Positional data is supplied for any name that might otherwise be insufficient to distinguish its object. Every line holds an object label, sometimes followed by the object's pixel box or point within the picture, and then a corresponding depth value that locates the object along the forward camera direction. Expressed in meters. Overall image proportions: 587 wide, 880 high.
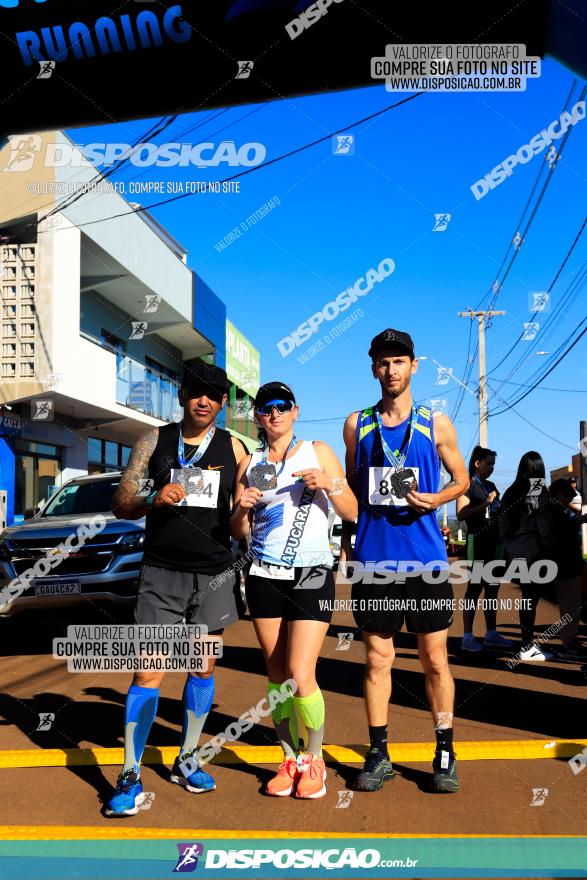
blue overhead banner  6.37
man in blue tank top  3.91
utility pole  35.25
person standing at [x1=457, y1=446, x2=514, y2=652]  8.19
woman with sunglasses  3.83
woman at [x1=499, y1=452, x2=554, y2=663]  7.53
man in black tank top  3.93
